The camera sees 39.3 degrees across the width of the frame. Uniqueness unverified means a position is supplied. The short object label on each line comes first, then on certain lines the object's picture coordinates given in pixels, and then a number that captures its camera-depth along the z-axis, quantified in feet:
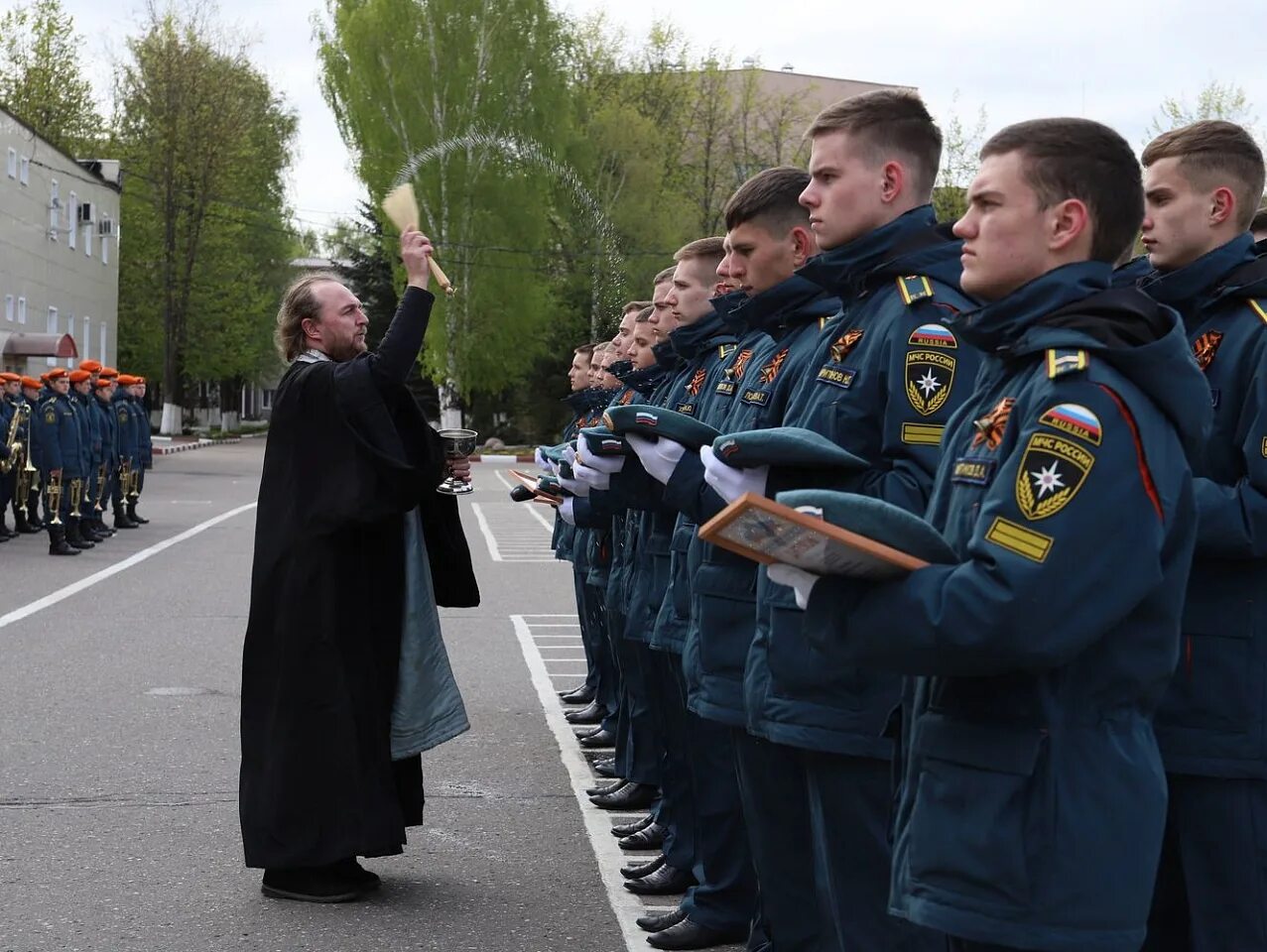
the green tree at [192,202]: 198.59
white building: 148.66
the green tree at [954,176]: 149.69
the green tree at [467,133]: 168.45
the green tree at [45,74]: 192.65
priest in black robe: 19.48
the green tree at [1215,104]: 154.19
